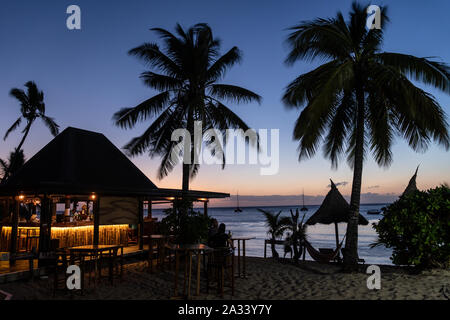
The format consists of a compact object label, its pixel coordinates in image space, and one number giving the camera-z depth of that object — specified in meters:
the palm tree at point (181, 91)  12.59
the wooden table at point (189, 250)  6.70
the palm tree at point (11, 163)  25.60
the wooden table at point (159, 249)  9.46
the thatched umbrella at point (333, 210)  12.36
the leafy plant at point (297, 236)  11.67
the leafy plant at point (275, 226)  13.14
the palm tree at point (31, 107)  21.94
